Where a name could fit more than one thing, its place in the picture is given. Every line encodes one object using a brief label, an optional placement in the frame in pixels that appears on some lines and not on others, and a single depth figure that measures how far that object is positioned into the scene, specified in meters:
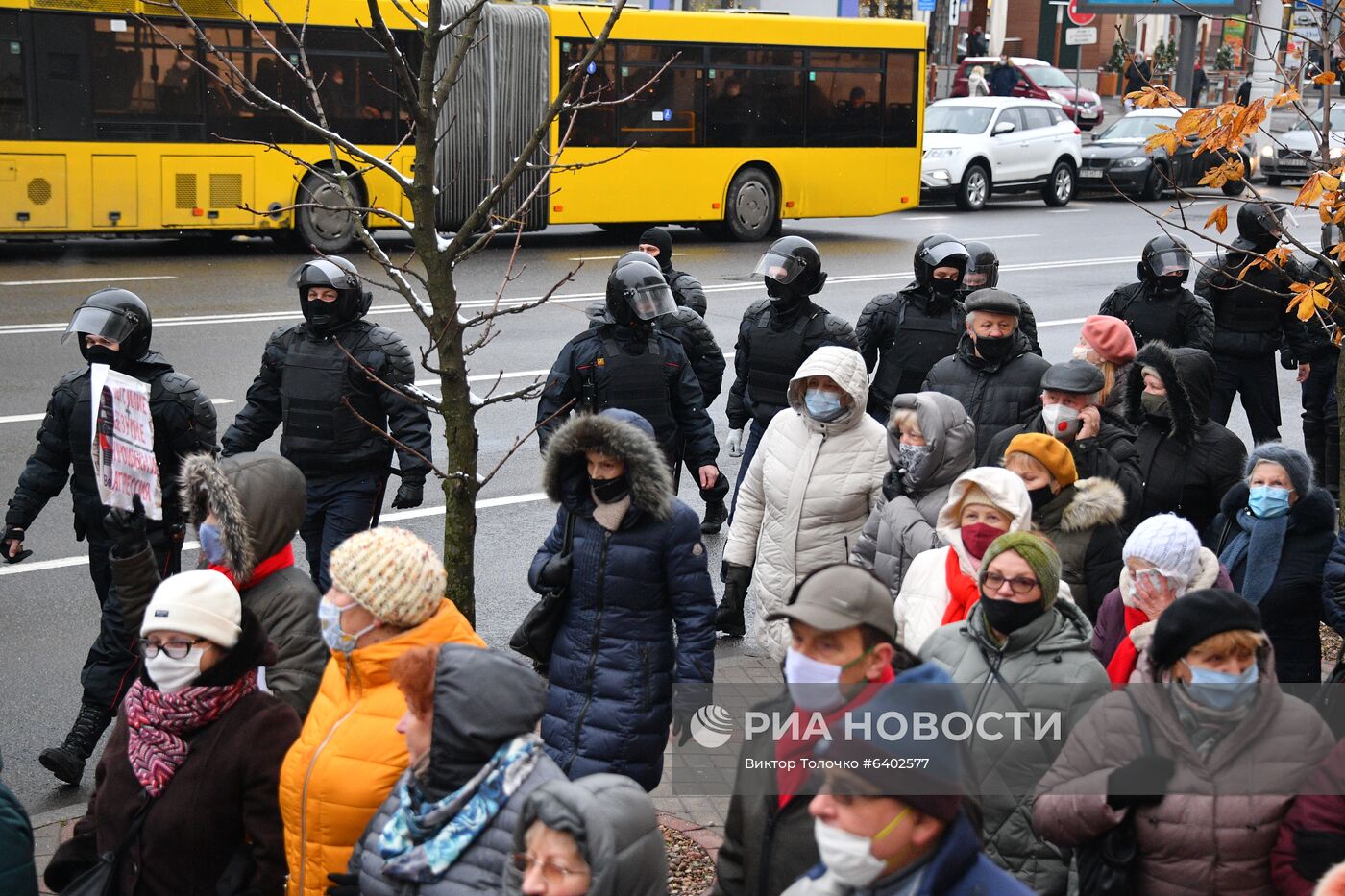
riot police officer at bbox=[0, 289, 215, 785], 6.77
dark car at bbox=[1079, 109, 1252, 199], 31.06
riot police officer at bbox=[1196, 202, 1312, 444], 10.77
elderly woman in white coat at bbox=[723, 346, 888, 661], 6.64
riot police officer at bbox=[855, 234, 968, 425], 9.13
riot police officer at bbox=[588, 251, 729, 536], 9.24
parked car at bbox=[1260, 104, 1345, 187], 30.71
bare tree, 5.14
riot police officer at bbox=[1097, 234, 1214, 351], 10.09
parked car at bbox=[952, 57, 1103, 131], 41.06
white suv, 28.62
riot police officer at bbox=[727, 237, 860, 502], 8.77
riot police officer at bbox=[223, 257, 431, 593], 7.28
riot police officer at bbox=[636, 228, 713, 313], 10.54
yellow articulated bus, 18.61
